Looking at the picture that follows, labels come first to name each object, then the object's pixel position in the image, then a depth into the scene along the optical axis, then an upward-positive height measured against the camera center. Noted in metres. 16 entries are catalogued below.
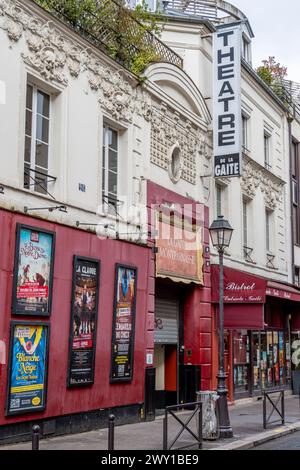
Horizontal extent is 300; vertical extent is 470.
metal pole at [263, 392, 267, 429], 13.80 -1.42
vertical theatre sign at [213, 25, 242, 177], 18.06 +6.77
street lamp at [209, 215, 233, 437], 12.30 +0.44
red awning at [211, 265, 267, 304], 17.36 +1.66
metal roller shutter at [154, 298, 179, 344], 16.19 +0.67
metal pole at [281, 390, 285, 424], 14.54 -1.28
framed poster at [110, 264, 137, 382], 13.66 +0.47
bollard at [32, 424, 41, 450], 7.56 -1.05
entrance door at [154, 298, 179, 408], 16.44 -0.14
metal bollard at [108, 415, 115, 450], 8.82 -1.19
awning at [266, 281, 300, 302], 19.58 +1.84
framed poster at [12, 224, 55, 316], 11.02 +1.27
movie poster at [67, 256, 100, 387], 12.36 +0.47
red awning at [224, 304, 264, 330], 17.17 +0.86
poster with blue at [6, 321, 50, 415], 10.78 -0.37
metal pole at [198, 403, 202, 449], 10.89 -1.26
